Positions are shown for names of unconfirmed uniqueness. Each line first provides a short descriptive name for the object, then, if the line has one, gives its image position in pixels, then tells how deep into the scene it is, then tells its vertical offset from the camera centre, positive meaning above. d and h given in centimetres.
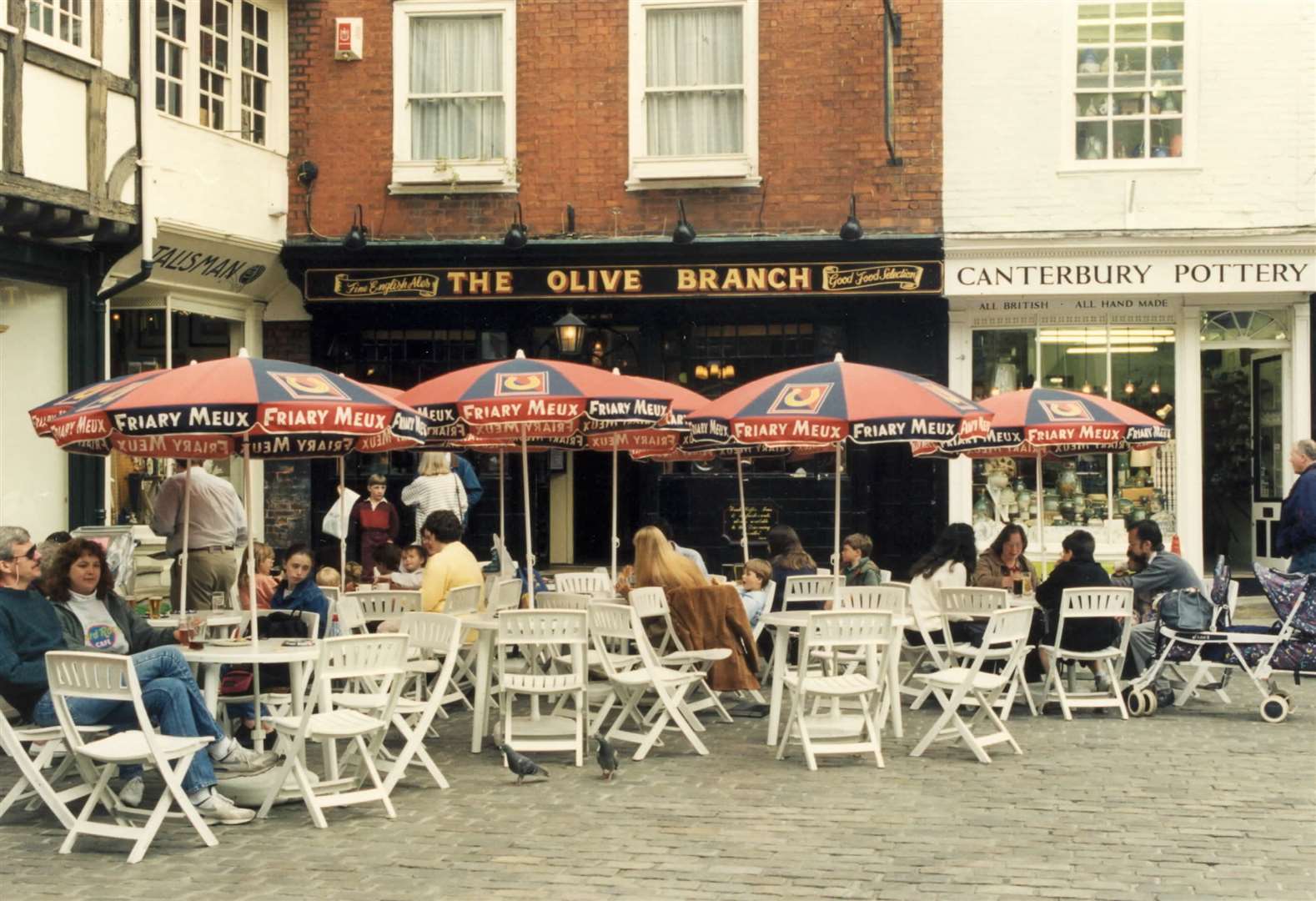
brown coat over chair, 1128 -119
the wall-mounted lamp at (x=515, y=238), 1811 +224
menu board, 1853 -79
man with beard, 1235 -97
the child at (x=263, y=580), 1201 -96
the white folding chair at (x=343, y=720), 816 -134
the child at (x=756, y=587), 1284 -107
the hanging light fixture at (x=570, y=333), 1816 +124
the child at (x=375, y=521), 1706 -74
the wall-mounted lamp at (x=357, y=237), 1831 +228
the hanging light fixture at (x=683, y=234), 1789 +226
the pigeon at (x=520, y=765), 913 -171
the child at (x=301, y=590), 1065 -90
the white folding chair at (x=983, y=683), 996 -141
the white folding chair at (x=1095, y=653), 1168 -136
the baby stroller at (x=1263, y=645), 1173 -138
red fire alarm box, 1878 +452
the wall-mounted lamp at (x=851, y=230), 1772 +226
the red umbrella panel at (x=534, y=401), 1132 +31
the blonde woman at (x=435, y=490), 1711 -43
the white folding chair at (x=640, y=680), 1009 -139
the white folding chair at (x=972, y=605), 1158 -109
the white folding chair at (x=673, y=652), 1093 -133
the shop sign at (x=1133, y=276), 1759 +179
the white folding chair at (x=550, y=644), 974 -122
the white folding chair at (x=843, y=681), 977 -138
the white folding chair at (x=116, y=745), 755 -137
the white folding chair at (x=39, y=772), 781 -154
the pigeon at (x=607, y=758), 923 -169
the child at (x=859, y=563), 1387 -95
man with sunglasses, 816 -118
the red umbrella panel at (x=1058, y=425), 1338 +17
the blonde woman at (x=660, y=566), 1148 -81
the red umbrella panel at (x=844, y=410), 1100 +24
